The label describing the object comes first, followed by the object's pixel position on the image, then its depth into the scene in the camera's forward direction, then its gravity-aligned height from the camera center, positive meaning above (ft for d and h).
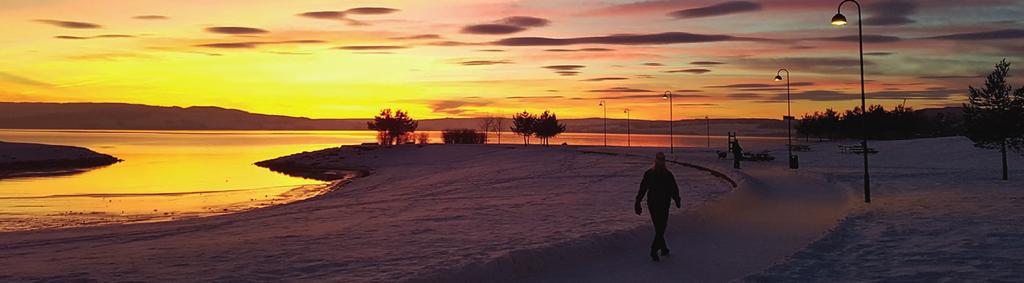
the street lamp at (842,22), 79.10 +11.31
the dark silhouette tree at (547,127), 448.24 +7.07
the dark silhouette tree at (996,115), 112.98 +2.46
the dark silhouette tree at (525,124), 462.93 +9.49
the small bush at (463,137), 451.12 +2.36
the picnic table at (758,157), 195.24 -5.32
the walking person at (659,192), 42.83 -2.97
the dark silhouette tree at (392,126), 453.58 +9.51
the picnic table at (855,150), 228.31 -4.76
